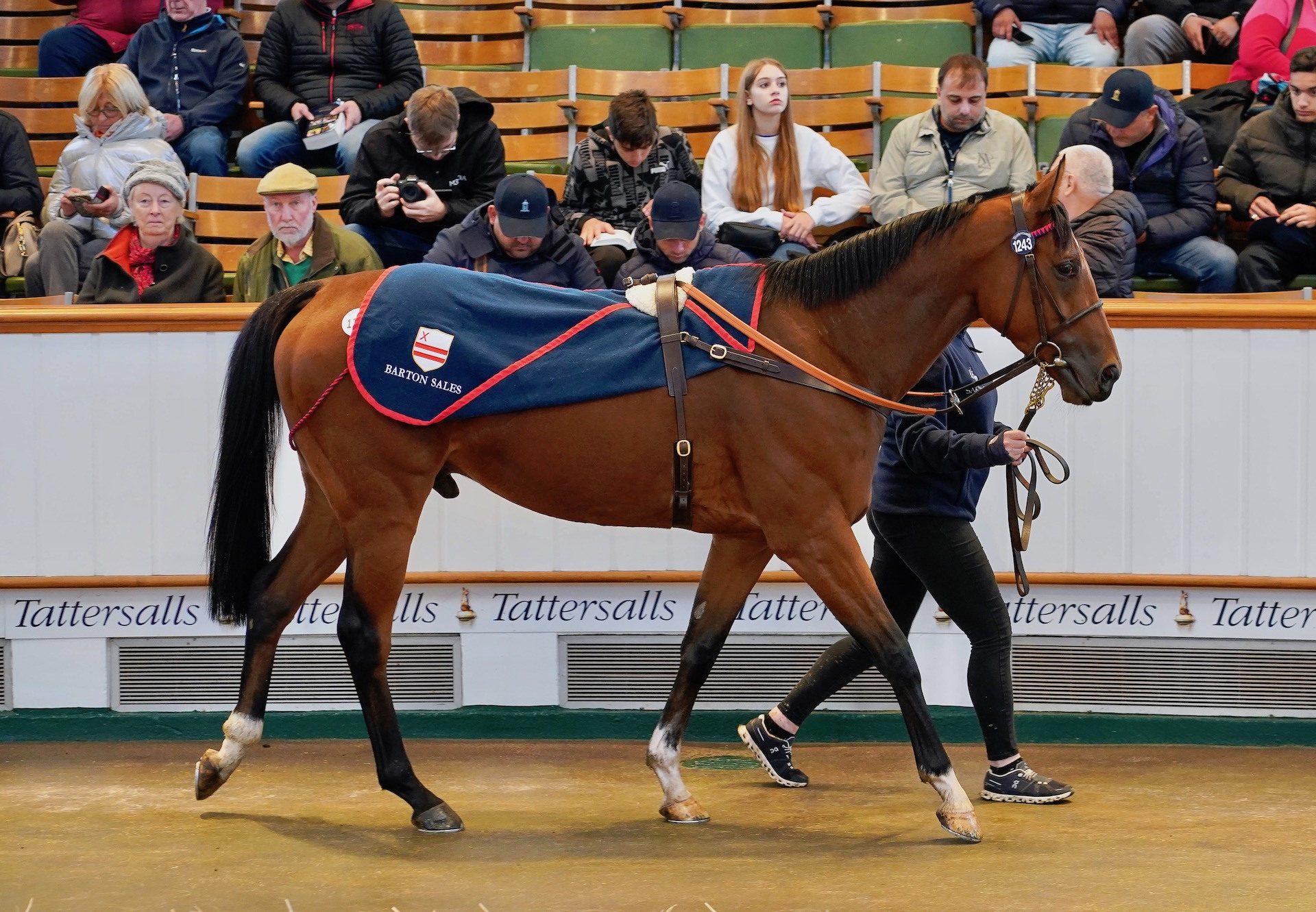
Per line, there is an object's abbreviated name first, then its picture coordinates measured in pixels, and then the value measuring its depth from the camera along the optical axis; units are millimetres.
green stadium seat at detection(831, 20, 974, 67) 9938
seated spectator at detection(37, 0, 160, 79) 9961
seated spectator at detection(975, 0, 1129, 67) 9594
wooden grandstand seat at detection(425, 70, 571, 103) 9828
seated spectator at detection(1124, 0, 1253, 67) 9445
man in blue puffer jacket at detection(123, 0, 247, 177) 9219
